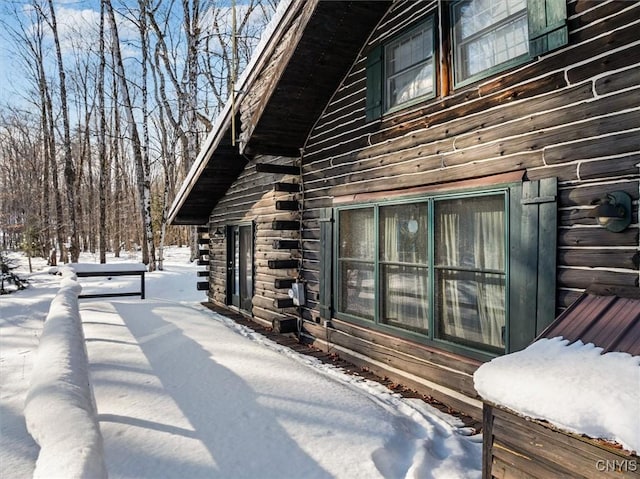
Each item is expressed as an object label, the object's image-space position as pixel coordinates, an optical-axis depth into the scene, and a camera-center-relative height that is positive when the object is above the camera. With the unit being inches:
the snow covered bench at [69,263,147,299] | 387.2 -28.3
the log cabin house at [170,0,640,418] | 115.0 +26.3
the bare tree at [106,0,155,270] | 576.1 +115.5
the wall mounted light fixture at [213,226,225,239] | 383.6 +6.4
